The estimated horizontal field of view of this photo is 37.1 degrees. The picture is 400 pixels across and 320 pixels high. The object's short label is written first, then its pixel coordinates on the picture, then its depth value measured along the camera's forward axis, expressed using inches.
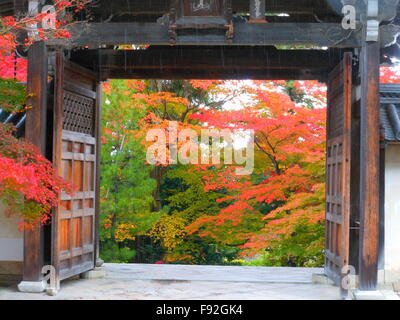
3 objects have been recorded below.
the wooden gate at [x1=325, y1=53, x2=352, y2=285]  269.0
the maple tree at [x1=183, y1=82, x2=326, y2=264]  410.0
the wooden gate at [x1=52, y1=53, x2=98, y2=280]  281.3
